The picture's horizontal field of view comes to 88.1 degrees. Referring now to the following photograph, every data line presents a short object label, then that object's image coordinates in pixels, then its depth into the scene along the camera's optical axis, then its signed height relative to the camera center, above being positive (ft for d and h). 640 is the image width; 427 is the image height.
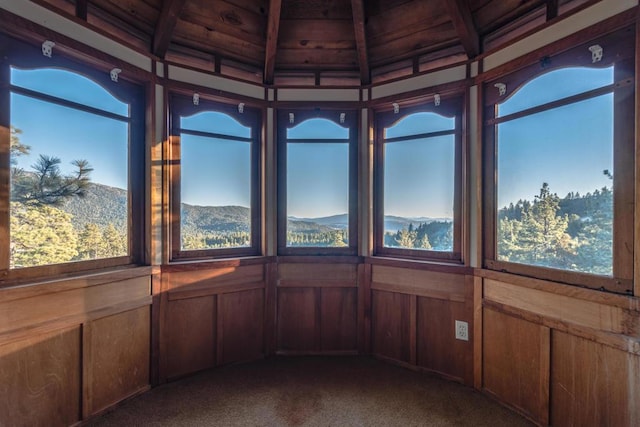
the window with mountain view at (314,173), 10.06 +1.18
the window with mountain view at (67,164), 6.04 +0.97
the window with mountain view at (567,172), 5.59 +0.77
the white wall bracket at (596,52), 5.80 +2.81
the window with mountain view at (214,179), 8.79 +0.90
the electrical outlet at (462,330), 8.21 -2.97
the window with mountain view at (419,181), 8.76 +0.85
